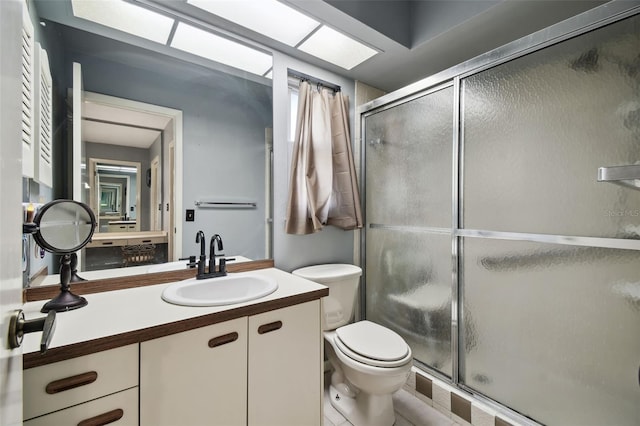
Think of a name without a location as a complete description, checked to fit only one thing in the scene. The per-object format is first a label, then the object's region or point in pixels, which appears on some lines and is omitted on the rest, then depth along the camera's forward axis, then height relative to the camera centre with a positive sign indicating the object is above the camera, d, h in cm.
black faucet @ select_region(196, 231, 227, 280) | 145 -26
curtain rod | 192 +96
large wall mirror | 124 +37
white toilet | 139 -74
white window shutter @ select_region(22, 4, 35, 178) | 93 +40
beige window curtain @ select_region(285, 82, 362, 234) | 185 +31
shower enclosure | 110 -5
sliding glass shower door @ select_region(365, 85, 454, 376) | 169 -6
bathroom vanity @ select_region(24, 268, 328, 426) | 79 -51
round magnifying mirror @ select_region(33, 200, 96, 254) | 100 -5
